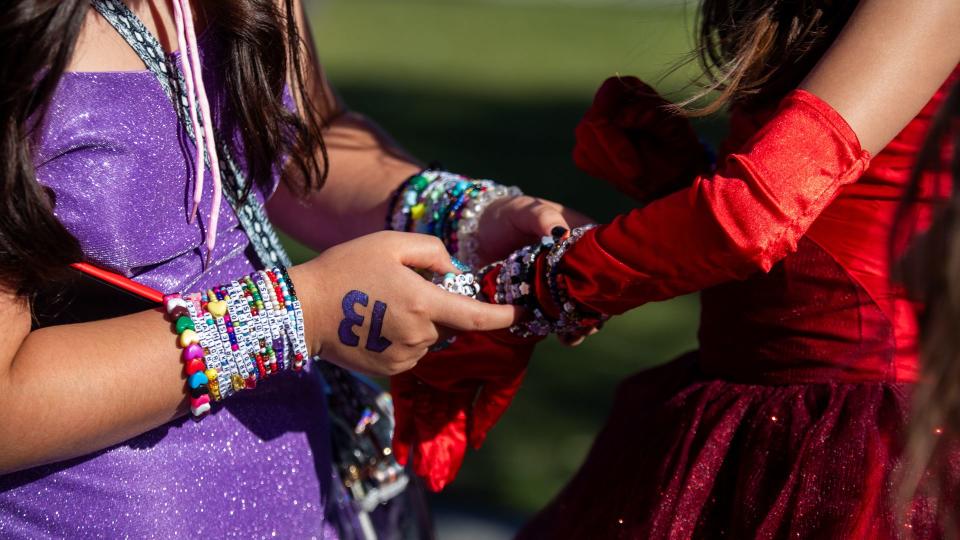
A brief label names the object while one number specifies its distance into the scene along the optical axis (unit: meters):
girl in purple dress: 2.33
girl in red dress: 2.37
